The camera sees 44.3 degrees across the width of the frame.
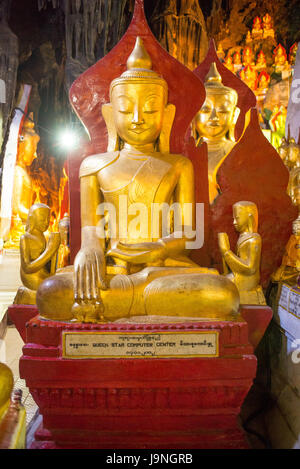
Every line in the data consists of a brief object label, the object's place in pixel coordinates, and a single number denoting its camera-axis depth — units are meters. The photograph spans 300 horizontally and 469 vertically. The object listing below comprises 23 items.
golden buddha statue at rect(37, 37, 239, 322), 1.84
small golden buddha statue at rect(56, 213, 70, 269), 2.61
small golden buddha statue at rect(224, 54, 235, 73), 7.88
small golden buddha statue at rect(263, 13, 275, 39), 9.09
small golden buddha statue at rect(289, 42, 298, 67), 7.97
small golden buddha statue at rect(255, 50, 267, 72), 8.07
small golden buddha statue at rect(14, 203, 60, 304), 2.10
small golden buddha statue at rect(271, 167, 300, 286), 2.36
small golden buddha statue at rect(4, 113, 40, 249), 6.67
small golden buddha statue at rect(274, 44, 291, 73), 7.39
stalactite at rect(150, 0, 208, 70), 6.62
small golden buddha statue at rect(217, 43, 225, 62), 8.06
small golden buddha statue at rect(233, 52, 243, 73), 8.13
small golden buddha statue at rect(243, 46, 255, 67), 7.97
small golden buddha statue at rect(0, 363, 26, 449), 1.16
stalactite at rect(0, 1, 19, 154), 6.63
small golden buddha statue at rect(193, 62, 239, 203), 3.12
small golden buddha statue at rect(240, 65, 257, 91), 7.42
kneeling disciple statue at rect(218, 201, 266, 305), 2.06
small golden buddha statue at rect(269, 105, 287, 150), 6.48
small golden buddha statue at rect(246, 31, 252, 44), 9.32
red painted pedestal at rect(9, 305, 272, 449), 1.60
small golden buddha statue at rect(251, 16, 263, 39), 9.16
